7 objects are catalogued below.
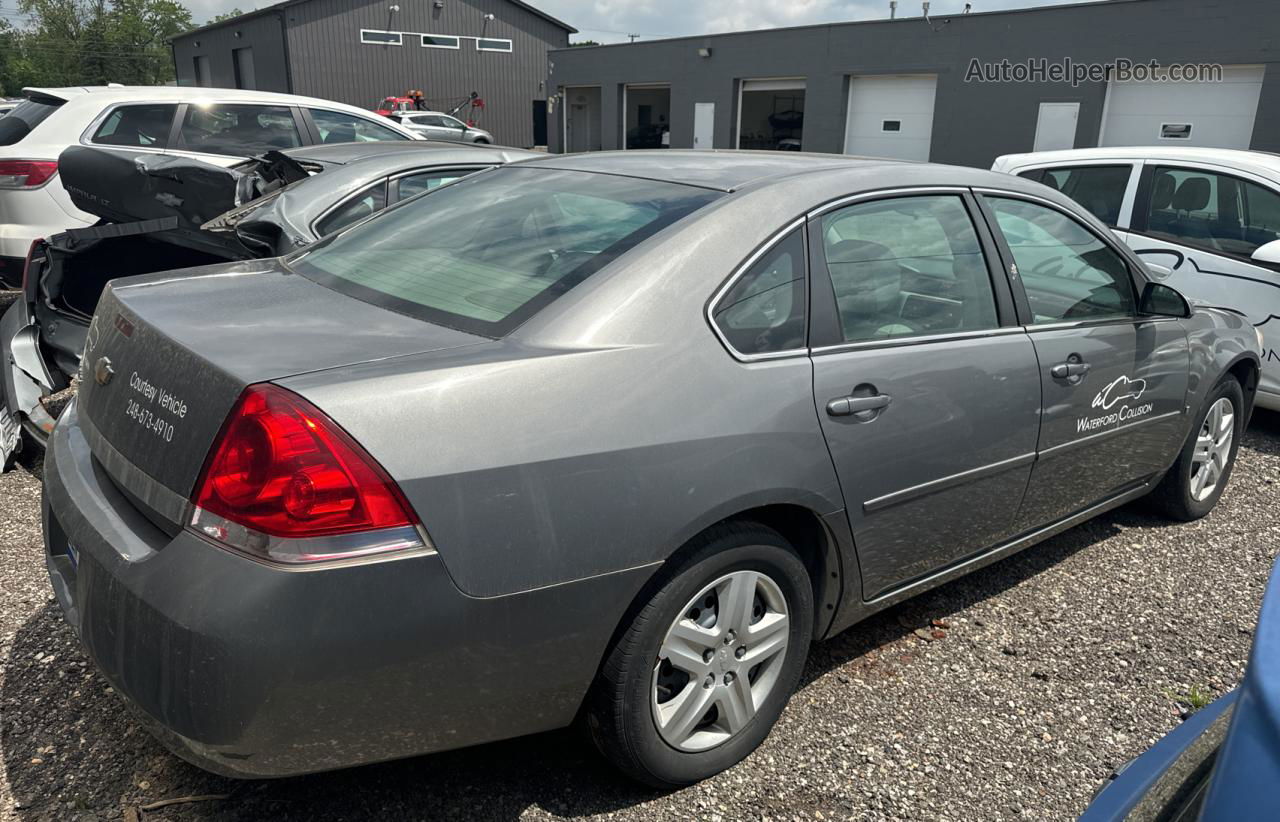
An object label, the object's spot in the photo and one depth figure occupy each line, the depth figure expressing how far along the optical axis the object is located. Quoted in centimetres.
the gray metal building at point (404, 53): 3497
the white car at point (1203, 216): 532
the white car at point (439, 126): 1921
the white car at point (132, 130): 660
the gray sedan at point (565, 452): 173
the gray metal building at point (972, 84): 1422
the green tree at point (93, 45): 7931
